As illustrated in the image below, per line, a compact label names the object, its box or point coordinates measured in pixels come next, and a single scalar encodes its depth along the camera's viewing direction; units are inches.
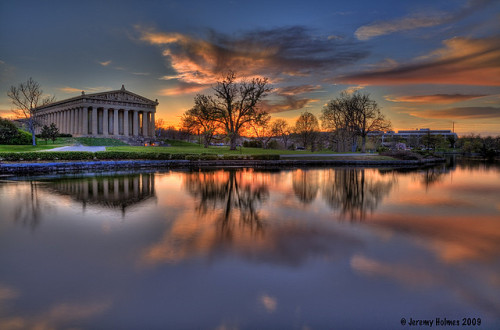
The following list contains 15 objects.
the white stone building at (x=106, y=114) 2637.8
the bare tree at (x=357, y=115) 2085.4
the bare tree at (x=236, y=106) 1865.2
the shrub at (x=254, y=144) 3032.0
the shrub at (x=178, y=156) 1338.6
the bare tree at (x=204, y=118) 1880.4
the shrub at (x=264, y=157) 1428.4
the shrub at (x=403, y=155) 1692.7
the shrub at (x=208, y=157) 1363.4
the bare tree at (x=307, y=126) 2566.4
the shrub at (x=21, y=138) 1846.5
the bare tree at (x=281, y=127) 2821.6
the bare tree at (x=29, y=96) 1815.5
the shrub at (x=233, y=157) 1409.9
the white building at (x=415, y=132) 6781.5
